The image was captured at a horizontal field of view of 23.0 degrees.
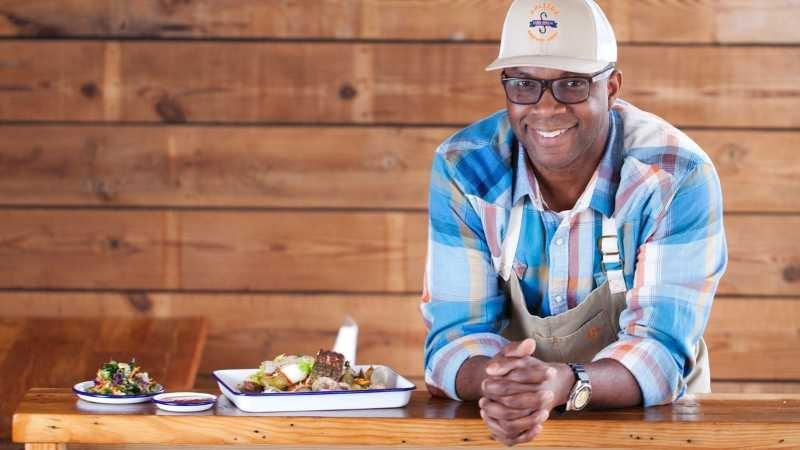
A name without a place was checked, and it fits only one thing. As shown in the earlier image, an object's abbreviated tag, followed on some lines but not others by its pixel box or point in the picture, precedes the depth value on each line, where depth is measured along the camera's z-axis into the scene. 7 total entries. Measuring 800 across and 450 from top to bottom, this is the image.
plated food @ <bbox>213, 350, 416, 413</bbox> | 2.88
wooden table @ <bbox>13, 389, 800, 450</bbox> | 2.83
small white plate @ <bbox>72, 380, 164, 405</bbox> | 2.90
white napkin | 4.16
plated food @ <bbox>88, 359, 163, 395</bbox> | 2.93
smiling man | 3.10
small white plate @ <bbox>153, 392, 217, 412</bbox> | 2.86
